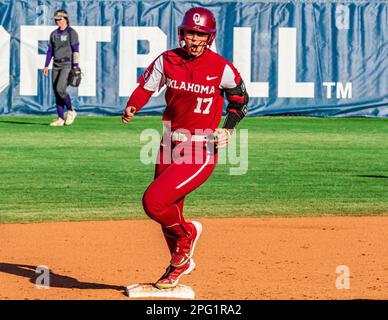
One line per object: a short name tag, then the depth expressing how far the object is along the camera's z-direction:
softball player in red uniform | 14.96
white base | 15.06
